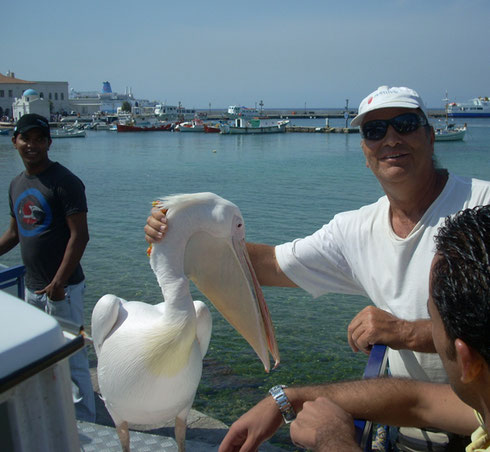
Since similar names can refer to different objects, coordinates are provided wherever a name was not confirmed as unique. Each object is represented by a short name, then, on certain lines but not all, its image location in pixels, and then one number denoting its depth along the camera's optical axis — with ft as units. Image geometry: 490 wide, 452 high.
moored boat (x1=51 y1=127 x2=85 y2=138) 176.20
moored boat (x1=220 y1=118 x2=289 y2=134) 198.59
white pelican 8.41
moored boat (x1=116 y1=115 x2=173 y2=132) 223.12
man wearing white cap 6.21
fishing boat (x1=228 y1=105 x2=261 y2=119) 271.55
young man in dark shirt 11.66
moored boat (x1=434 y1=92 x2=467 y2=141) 155.33
